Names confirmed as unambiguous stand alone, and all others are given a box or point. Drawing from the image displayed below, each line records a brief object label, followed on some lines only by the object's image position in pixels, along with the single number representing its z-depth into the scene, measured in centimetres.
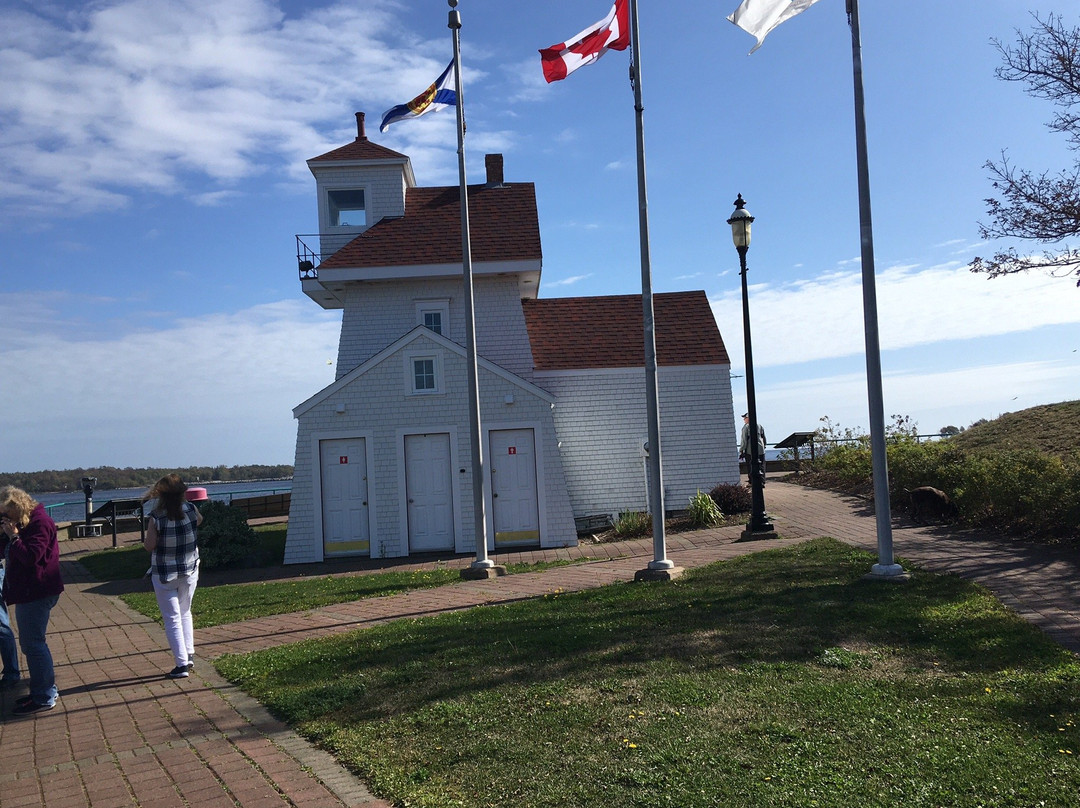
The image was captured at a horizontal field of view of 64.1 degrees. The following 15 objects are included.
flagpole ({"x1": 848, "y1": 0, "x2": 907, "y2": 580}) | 956
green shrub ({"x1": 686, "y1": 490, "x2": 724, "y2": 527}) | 1742
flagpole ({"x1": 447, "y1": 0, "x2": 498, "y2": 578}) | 1330
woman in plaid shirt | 760
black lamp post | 1477
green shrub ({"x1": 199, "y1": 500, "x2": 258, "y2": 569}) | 1748
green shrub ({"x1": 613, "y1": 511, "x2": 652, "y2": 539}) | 1777
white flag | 1020
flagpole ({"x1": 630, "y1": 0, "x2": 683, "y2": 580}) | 1091
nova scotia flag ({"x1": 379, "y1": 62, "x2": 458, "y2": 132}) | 1448
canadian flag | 1248
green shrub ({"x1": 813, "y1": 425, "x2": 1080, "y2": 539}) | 1192
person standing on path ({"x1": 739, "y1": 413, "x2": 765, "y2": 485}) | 1586
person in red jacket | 682
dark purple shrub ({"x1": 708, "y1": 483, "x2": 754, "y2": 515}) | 1848
